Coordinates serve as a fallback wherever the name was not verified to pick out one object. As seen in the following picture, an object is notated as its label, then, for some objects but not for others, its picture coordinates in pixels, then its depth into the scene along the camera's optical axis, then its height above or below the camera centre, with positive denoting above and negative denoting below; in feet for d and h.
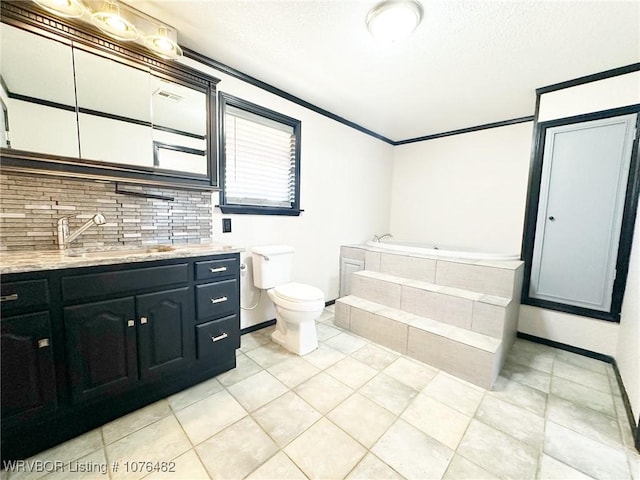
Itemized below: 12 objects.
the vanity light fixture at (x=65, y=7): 4.01 +3.34
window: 6.85 +1.75
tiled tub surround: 5.87 -2.49
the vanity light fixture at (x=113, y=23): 4.29 +3.41
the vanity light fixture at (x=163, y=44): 4.95 +3.45
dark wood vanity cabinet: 3.49 -2.13
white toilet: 6.37 -2.04
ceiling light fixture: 4.40 +3.70
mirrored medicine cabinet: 4.16 +2.11
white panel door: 6.43 +0.38
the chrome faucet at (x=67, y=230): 4.42 -0.30
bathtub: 7.81 -1.04
